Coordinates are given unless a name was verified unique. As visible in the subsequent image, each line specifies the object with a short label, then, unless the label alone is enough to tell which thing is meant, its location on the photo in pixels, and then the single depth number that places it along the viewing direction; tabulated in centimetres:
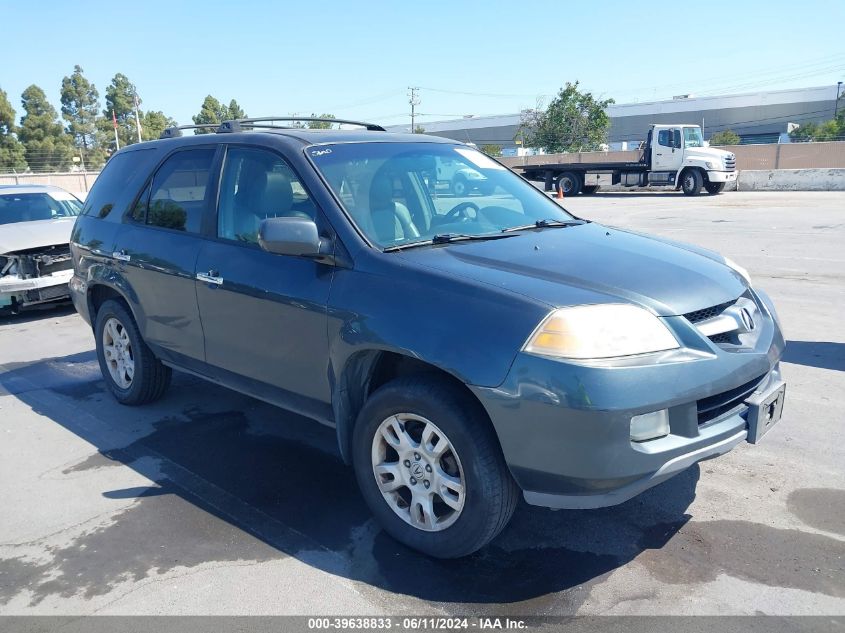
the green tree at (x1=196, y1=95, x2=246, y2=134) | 6694
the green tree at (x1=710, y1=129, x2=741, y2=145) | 5266
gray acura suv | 266
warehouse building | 6525
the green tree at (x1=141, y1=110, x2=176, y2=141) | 6481
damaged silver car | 823
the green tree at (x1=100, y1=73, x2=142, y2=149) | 7000
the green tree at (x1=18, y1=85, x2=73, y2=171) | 5183
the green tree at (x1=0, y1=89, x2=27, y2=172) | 4941
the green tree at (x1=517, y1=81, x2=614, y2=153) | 5141
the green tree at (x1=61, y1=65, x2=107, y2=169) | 6894
